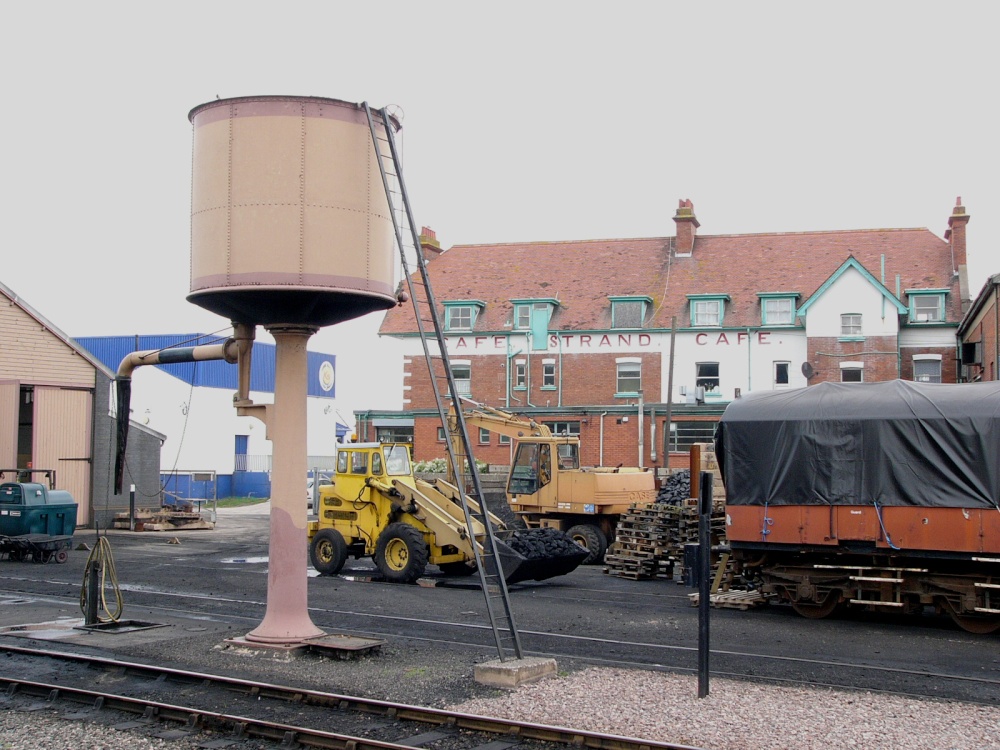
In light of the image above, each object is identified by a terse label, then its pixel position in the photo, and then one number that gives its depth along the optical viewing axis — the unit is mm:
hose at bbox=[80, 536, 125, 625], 14555
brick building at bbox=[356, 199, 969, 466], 45188
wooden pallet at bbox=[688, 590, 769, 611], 17688
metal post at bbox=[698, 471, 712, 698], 10516
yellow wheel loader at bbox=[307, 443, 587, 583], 20359
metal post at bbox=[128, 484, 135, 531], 34066
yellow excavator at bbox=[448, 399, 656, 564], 25750
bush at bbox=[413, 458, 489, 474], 43553
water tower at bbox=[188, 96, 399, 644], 12648
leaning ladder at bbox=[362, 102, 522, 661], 11742
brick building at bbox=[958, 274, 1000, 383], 30734
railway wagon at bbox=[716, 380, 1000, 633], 15336
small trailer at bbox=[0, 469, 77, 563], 24641
